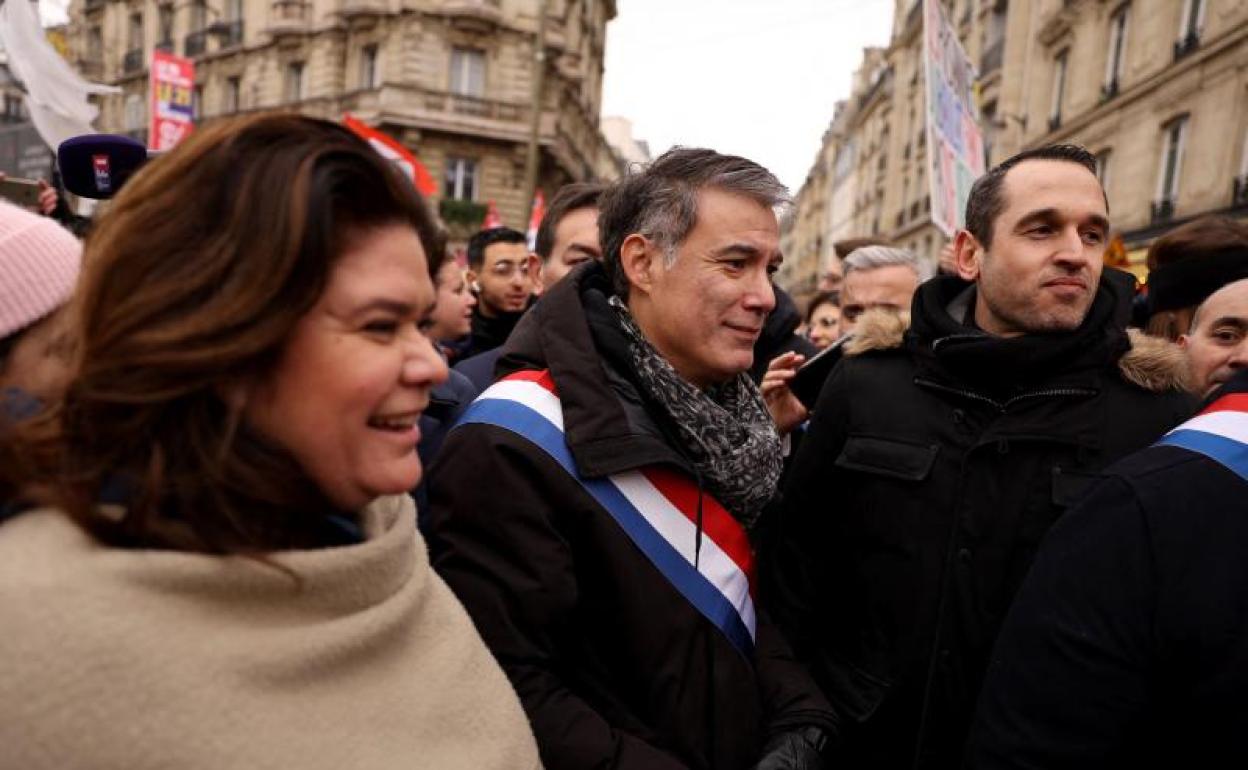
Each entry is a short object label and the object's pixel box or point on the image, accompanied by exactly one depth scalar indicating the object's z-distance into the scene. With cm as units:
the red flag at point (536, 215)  1150
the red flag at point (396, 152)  668
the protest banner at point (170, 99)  968
